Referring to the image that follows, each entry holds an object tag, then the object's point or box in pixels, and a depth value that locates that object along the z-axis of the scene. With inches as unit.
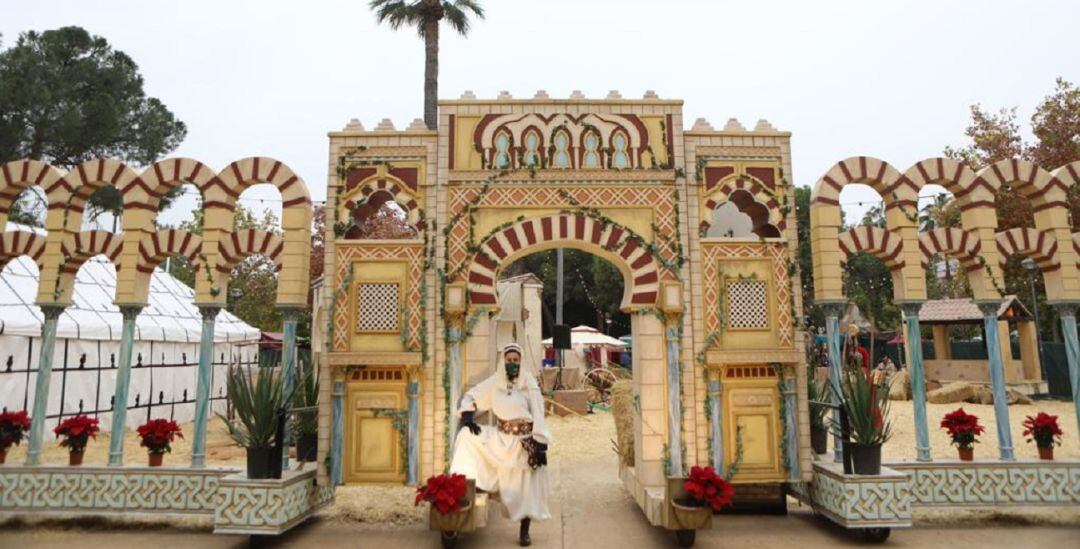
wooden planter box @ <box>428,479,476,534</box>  205.8
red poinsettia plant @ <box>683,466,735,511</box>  206.5
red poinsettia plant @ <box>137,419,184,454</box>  249.4
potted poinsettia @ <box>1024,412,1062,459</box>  249.0
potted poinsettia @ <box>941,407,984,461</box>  247.4
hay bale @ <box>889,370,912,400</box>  675.4
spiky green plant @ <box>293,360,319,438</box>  268.2
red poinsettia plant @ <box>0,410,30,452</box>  253.4
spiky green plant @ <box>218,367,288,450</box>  223.9
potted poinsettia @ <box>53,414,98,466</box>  249.0
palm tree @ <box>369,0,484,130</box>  569.9
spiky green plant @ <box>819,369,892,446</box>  222.5
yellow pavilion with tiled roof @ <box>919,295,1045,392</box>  669.3
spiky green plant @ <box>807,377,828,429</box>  275.7
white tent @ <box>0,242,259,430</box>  393.7
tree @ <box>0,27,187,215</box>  662.5
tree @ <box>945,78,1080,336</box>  590.2
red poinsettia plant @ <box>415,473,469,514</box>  203.5
